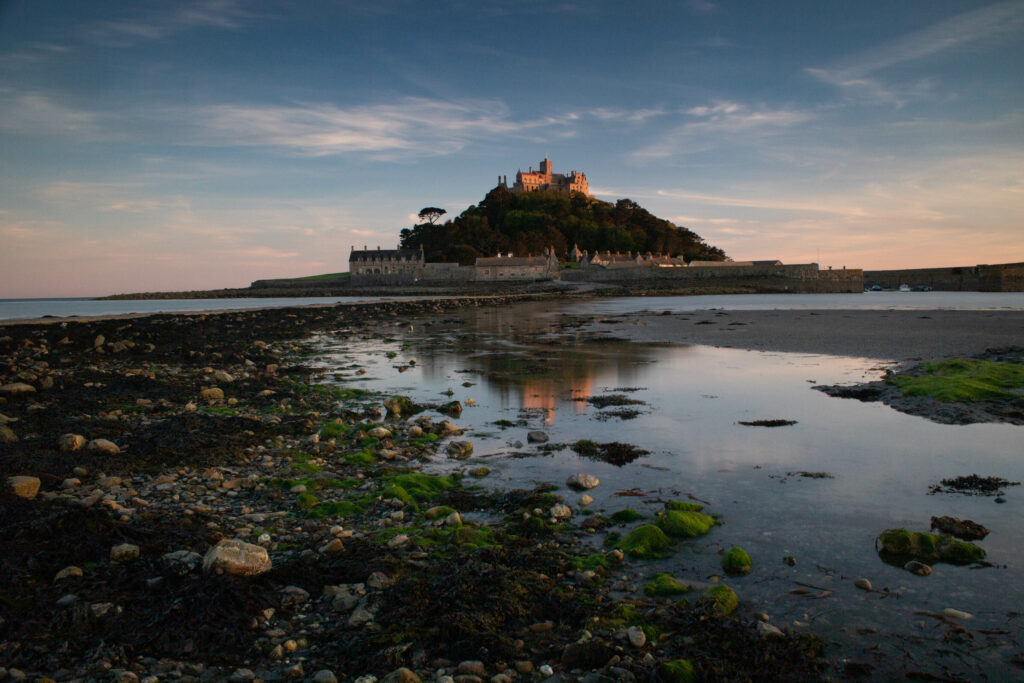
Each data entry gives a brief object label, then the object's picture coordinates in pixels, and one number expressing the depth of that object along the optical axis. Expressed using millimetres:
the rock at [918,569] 4645
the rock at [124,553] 4480
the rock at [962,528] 5297
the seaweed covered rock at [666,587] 4426
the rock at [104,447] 7453
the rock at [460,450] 8234
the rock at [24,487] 5531
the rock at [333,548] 4902
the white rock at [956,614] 4012
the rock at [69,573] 4164
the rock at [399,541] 5176
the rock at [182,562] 4359
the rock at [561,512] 5883
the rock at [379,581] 4387
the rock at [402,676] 3223
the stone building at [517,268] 122688
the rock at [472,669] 3424
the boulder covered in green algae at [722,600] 4113
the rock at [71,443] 7401
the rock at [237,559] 4305
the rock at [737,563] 4734
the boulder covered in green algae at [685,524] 5461
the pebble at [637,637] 3717
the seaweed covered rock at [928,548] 4883
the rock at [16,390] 10953
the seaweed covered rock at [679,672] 3408
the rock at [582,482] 6761
